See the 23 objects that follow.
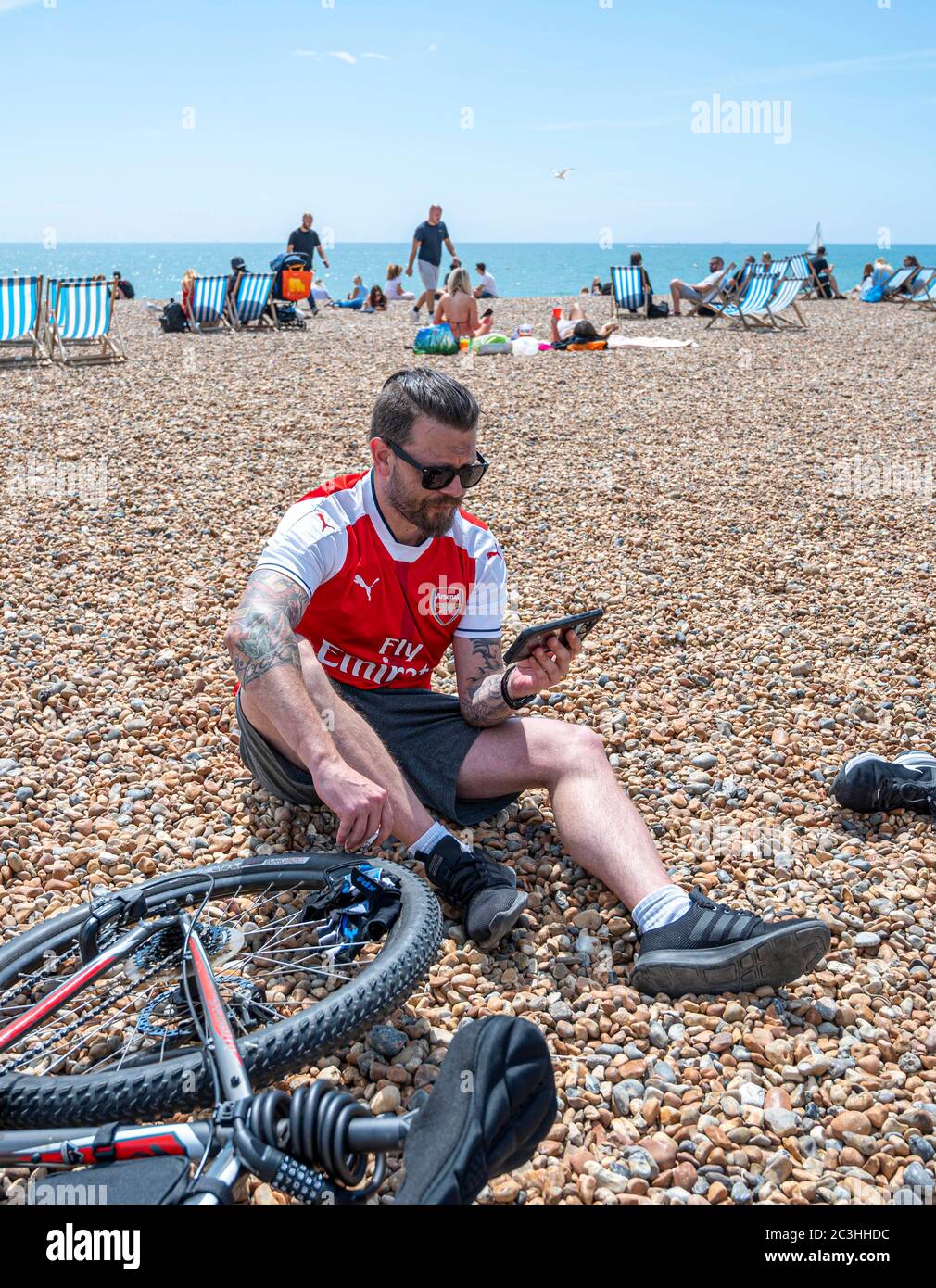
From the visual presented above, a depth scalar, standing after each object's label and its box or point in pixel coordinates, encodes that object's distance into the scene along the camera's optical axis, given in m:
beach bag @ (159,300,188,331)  14.13
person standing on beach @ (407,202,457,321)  14.88
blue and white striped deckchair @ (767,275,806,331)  15.18
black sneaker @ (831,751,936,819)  3.05
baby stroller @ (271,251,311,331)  15.09
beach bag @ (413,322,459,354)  11.89
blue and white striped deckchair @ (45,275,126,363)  11.10
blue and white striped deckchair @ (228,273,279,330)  13.94
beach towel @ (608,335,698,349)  12.81
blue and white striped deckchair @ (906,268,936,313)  20.00
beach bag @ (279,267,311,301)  15.42
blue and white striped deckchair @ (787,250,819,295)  20.36
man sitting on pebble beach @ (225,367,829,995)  2.36
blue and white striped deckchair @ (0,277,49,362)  10.75
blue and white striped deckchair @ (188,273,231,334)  13.77
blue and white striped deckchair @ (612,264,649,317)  16.70
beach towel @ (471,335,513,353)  12.25
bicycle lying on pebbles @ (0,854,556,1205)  1.56
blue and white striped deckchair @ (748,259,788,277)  15.48
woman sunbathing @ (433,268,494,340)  12.54
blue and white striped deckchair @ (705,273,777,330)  15.10
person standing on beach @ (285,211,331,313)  17.22
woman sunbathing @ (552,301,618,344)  12.77
